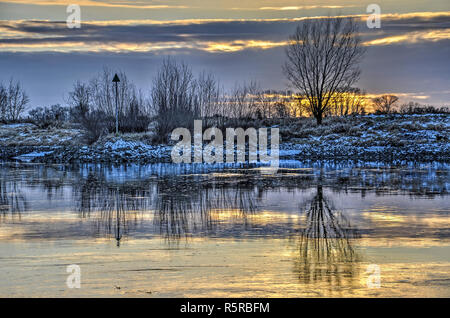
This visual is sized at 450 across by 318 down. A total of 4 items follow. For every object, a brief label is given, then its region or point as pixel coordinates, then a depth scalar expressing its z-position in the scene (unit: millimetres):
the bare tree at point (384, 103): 104438
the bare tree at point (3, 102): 62316
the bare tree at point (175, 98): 38688
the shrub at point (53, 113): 66688
